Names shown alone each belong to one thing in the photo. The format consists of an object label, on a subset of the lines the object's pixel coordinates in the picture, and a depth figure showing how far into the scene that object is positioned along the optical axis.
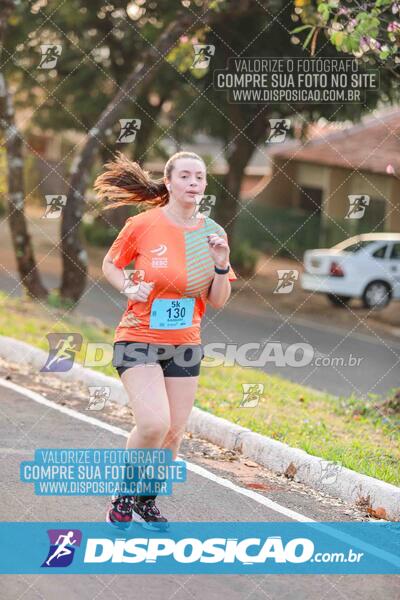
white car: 24.98
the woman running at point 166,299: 6.18
